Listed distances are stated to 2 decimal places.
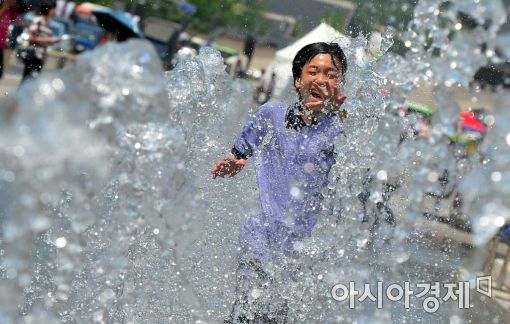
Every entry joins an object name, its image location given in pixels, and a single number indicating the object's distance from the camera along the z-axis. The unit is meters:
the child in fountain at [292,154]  5.52
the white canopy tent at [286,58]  24.69
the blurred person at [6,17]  12.81
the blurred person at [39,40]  15.49
